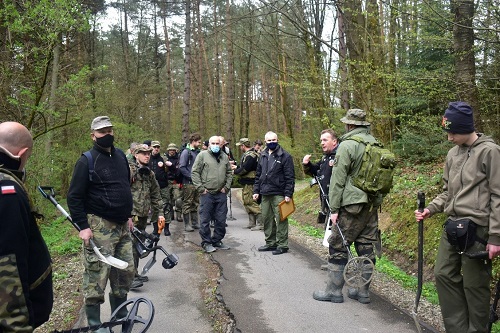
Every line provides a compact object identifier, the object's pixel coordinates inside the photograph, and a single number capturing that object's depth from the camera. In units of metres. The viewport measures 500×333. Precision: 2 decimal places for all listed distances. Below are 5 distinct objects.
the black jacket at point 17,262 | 2.28
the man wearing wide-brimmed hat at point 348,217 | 5.20
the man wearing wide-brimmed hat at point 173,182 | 11.39
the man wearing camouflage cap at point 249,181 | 11.04
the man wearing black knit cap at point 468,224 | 3.71
